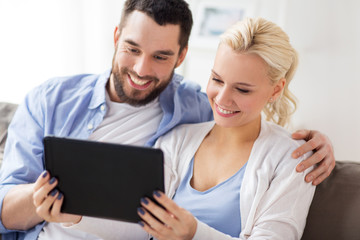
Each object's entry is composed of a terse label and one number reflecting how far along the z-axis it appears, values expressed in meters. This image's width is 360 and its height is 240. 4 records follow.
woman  1.29
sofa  1.44
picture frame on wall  2.63
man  1.54
